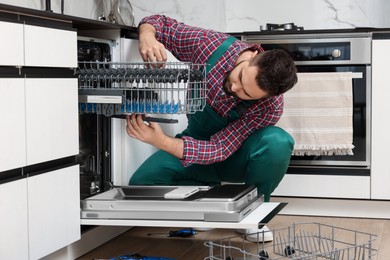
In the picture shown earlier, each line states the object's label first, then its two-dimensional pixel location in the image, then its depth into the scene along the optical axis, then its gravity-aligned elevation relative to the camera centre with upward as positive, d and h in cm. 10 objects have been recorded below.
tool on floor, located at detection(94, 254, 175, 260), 242 -53
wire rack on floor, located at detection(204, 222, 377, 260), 255 -56
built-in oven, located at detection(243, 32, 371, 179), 338 +11
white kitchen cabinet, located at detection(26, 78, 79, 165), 216 -8
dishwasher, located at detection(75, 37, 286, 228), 235 -34
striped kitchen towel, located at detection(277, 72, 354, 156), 337 -9
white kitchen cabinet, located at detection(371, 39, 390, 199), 336 -18
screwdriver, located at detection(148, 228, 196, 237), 301 -56
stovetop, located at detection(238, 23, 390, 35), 333 +27
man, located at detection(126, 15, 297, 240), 258 -12
